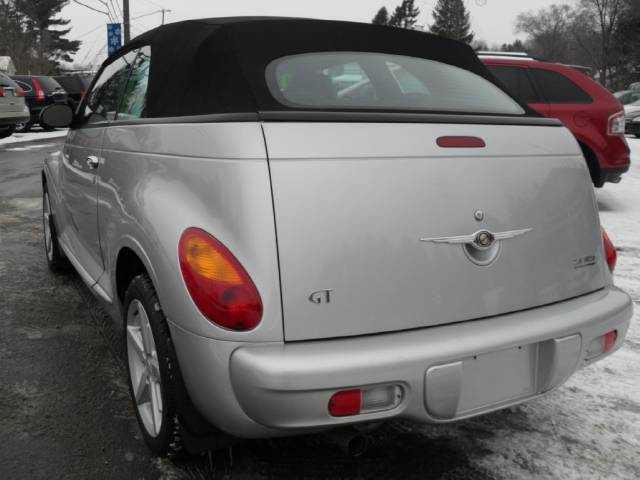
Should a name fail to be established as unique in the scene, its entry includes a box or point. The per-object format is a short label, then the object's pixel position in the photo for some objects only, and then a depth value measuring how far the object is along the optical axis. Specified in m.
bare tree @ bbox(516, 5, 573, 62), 66.19
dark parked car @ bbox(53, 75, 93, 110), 23.61
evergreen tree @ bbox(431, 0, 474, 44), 72.00
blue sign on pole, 20.27
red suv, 6.83
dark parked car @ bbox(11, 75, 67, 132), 17.66
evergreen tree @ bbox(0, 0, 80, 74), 36.62
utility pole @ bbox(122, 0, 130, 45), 23.30
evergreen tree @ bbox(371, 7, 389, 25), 83.50
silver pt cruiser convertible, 1.76
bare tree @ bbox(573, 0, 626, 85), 46.94
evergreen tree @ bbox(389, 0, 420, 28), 79.38
